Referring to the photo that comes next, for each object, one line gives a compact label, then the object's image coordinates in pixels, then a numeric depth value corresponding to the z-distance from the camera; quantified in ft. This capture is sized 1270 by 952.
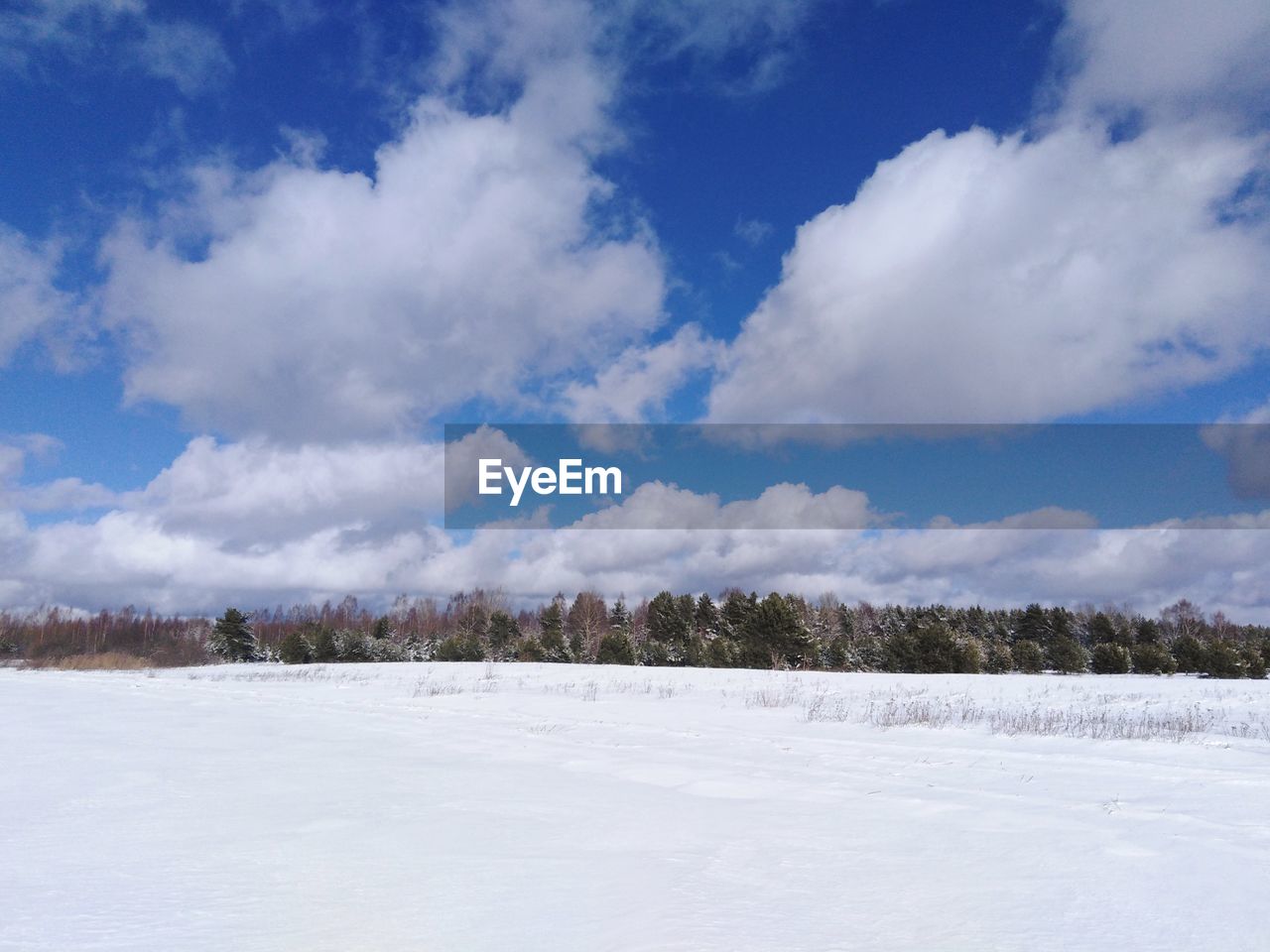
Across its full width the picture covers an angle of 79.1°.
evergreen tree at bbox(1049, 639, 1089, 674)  135.62
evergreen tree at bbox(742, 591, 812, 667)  130.41
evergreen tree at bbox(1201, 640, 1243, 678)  121.80
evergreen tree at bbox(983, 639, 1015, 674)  137.69
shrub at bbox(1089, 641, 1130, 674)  133.18
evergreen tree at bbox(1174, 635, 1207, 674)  130.65
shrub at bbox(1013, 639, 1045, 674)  134.10
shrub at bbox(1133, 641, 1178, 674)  129.08
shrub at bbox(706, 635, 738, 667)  142.41
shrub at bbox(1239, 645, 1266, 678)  128.57
